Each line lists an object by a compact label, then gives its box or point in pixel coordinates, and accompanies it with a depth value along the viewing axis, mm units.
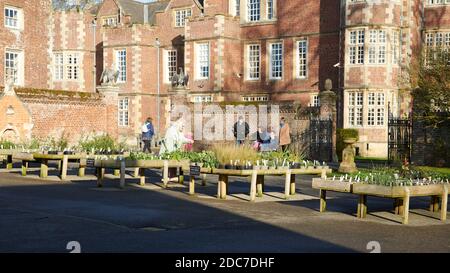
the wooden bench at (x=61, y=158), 19938
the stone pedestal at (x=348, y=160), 24984
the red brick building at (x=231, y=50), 37594
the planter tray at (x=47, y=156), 19922
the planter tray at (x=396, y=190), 12383
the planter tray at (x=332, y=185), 12953
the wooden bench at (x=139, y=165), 17828
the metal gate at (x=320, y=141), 32544
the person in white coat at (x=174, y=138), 19734
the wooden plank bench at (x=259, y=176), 15453
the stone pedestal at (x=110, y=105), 36000
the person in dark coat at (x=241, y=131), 29500
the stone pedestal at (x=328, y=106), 31750
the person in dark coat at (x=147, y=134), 30516
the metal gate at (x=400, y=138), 27297
